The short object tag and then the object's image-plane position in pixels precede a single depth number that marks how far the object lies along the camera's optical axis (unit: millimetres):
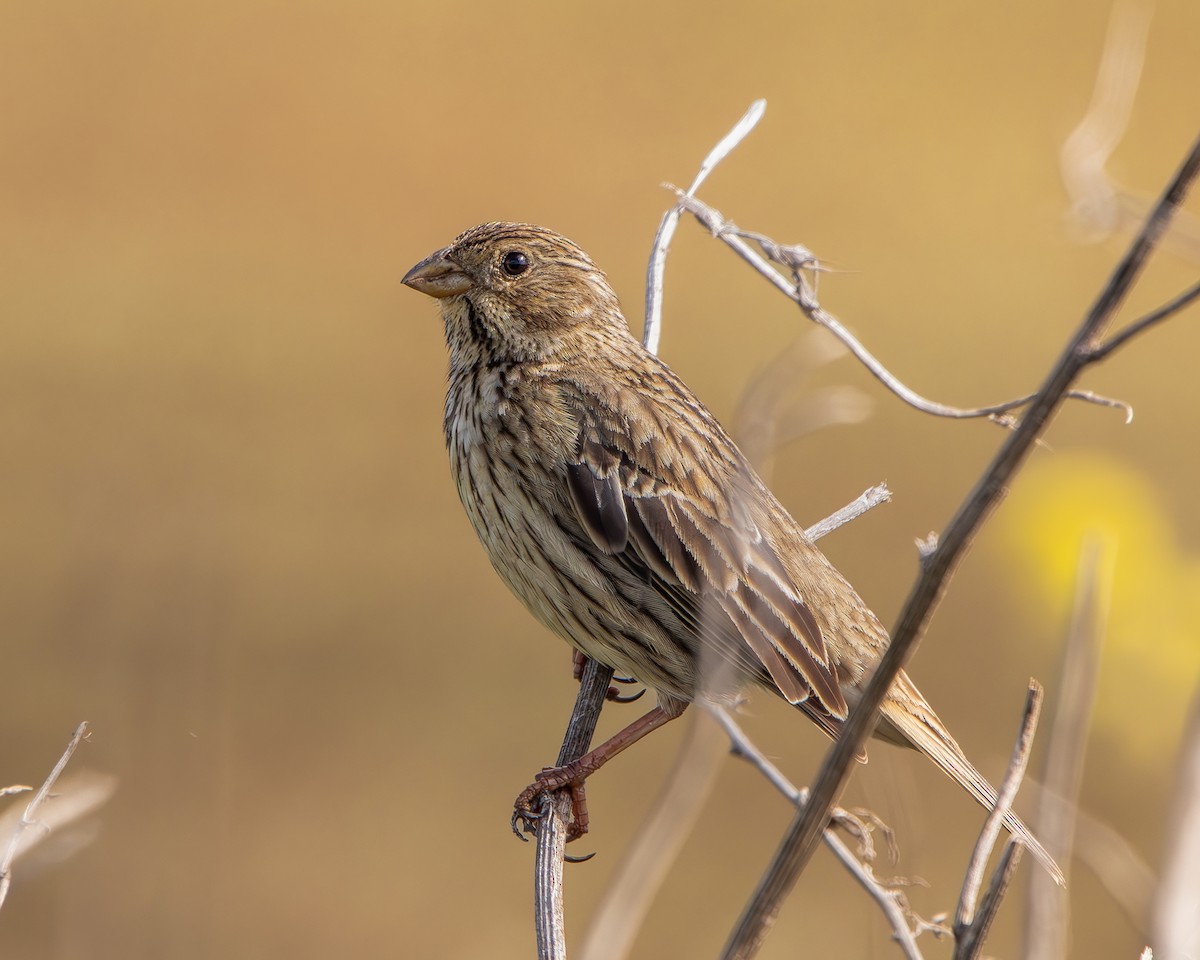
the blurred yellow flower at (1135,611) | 9203
